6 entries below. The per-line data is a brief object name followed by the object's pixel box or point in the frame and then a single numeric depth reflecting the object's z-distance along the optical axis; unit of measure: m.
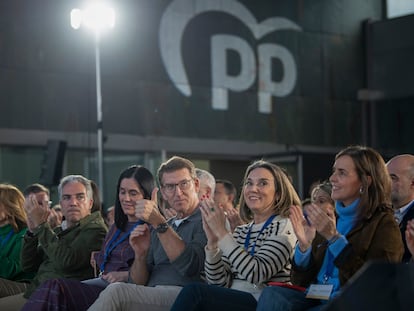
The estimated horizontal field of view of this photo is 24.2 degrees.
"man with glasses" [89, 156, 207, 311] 4.99
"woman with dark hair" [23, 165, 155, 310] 5.17
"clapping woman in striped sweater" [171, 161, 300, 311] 4.64
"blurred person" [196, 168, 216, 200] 6.26
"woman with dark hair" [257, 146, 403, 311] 4.34
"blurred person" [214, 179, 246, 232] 7.92
